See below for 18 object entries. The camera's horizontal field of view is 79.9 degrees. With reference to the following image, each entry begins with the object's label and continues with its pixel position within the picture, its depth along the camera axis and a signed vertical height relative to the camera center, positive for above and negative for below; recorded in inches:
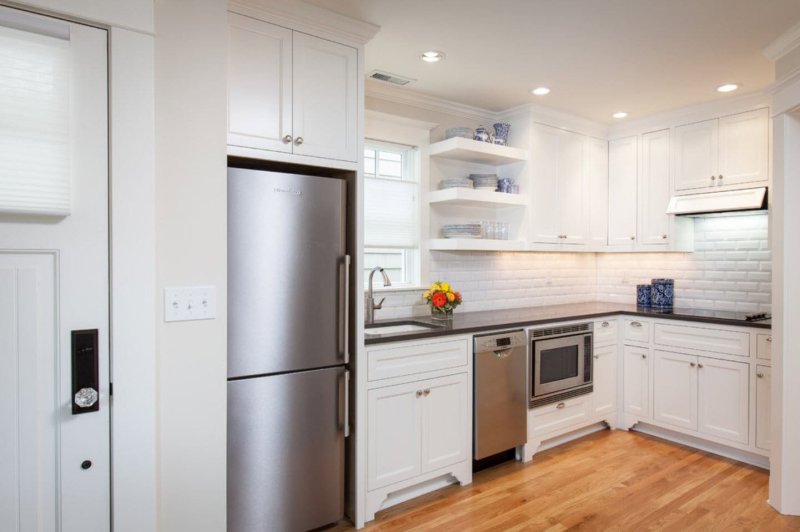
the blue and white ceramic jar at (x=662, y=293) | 161.6 -10.1
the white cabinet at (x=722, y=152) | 140.2 +34.5
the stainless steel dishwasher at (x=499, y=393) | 120.3 -33.7
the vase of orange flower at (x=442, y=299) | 126.0 -9.5
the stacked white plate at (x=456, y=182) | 142.5 +24.3
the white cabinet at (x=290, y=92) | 86.0 +32.9
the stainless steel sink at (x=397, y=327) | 124.2 -17.1
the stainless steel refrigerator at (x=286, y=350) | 84.7 -16.3
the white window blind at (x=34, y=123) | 58.5 +17.6
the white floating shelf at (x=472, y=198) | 137.8 +19.6
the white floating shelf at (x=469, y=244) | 138.6 +5.6
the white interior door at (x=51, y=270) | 59.4 -0.9
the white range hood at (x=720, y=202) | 138.6 +18.9
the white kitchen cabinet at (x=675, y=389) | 140.8 -38.1
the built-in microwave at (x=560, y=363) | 133.4 -29.1
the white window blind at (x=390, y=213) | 134.1 +14.4
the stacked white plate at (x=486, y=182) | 148.3 +25.3
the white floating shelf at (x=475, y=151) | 137.7 +33.4
